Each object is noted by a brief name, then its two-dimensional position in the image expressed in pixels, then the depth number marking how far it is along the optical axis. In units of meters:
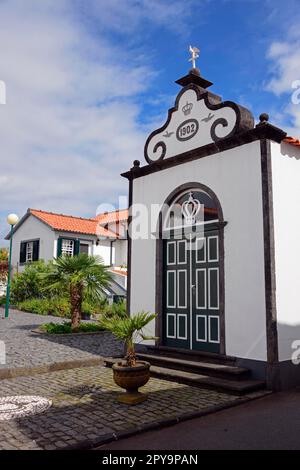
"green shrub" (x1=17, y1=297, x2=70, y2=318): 16.33
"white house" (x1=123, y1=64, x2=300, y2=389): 6.49
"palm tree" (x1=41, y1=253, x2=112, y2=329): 11.95
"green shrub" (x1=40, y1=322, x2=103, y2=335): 11.64
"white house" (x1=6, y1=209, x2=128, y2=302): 21.96
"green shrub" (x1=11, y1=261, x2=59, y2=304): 18.50
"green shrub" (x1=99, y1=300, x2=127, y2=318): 12.75
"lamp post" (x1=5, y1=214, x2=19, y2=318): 15.09
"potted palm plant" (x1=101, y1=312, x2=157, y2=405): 5.43
